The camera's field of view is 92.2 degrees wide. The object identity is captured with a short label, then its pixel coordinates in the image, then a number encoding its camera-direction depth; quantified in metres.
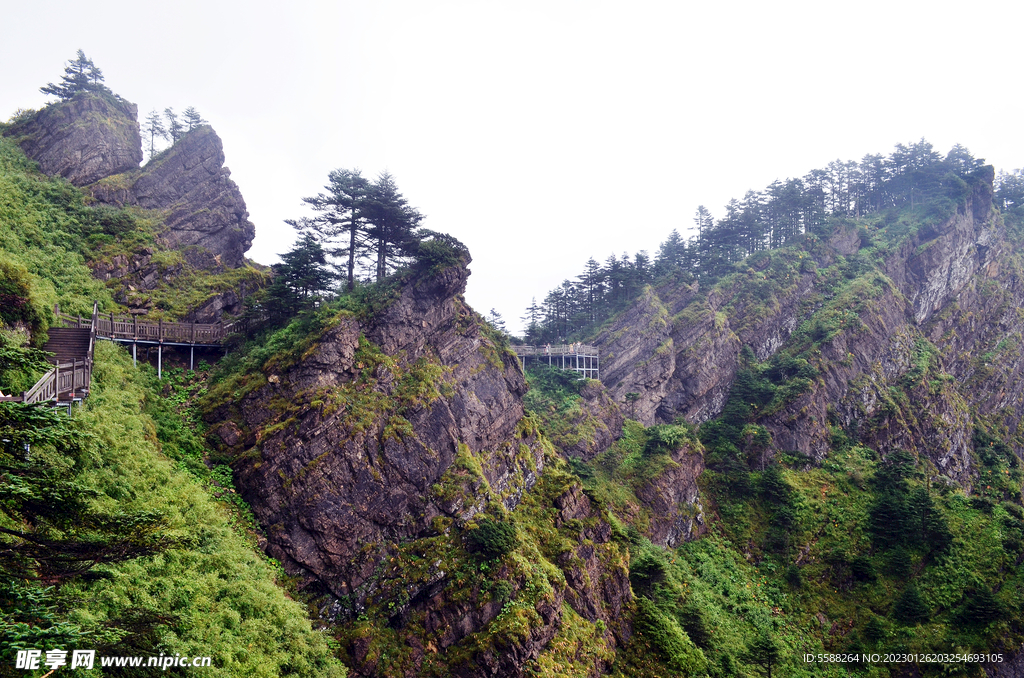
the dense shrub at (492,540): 25.78
